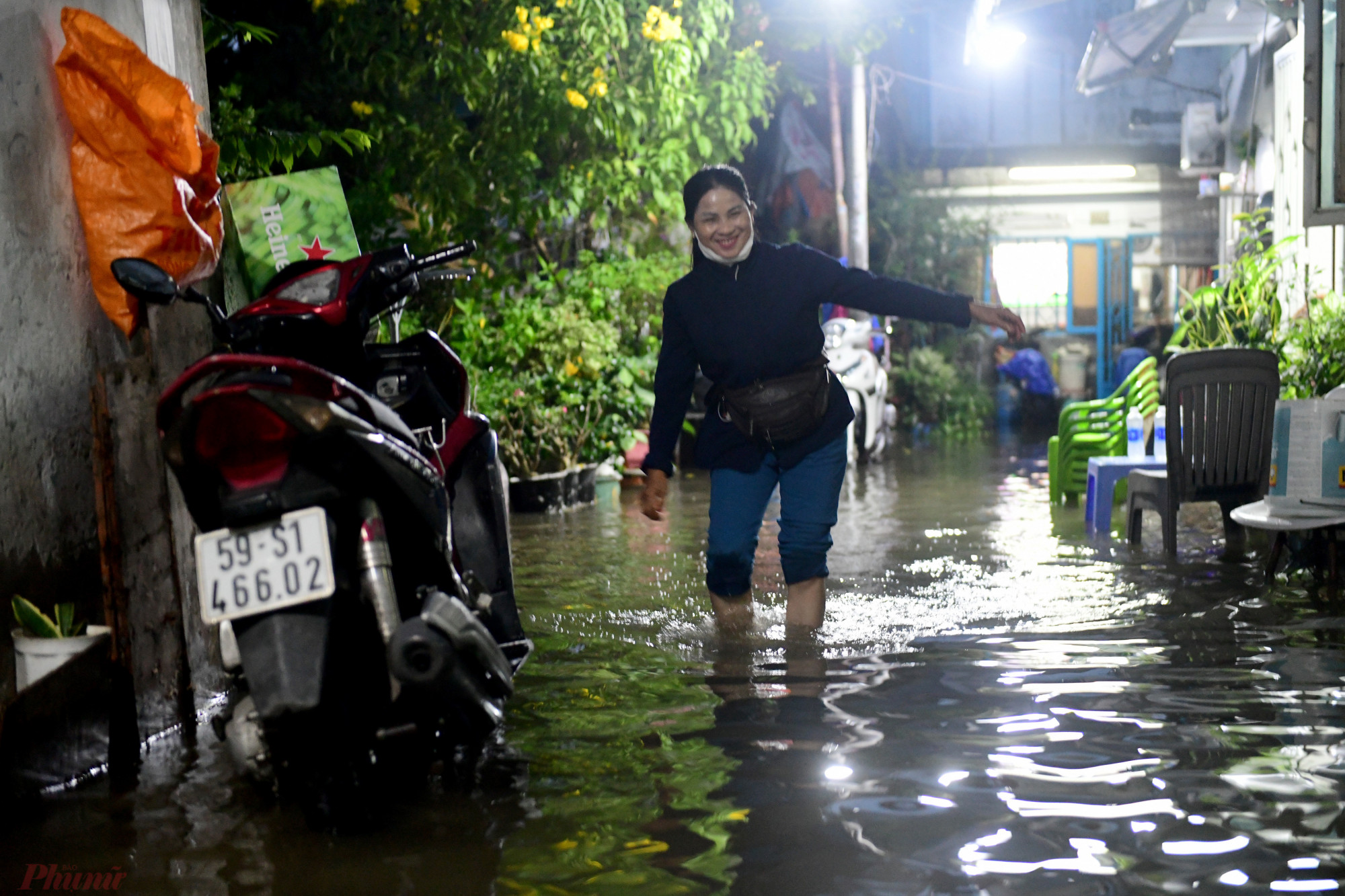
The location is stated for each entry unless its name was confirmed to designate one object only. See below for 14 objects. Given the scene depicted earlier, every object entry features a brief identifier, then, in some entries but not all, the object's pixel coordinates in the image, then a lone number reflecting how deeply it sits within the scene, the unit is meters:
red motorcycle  2.88
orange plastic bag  3.80
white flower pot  3.48
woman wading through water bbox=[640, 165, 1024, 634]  4.68
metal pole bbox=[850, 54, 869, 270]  16.83
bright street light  15.64
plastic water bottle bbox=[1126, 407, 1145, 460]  8.65
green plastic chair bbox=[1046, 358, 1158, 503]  9.30
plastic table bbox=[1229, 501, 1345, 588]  5.53
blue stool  8.05
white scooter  13.45
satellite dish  11.96
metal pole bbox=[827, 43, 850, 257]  18.55
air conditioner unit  16.59
